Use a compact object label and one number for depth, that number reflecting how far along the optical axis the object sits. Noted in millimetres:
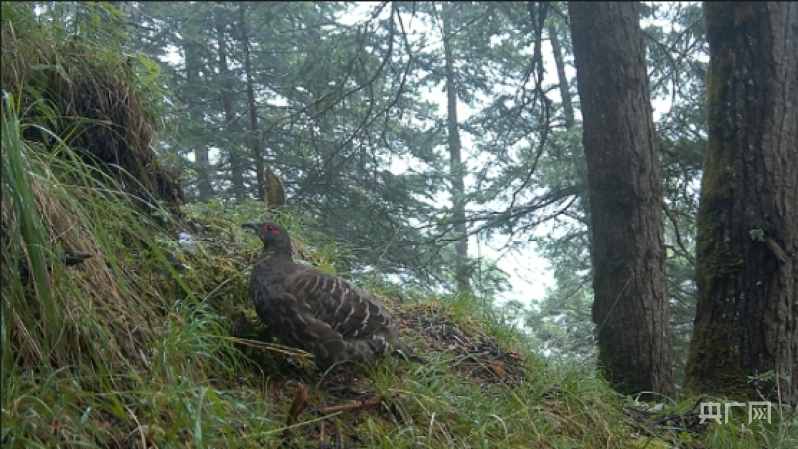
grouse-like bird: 3186
